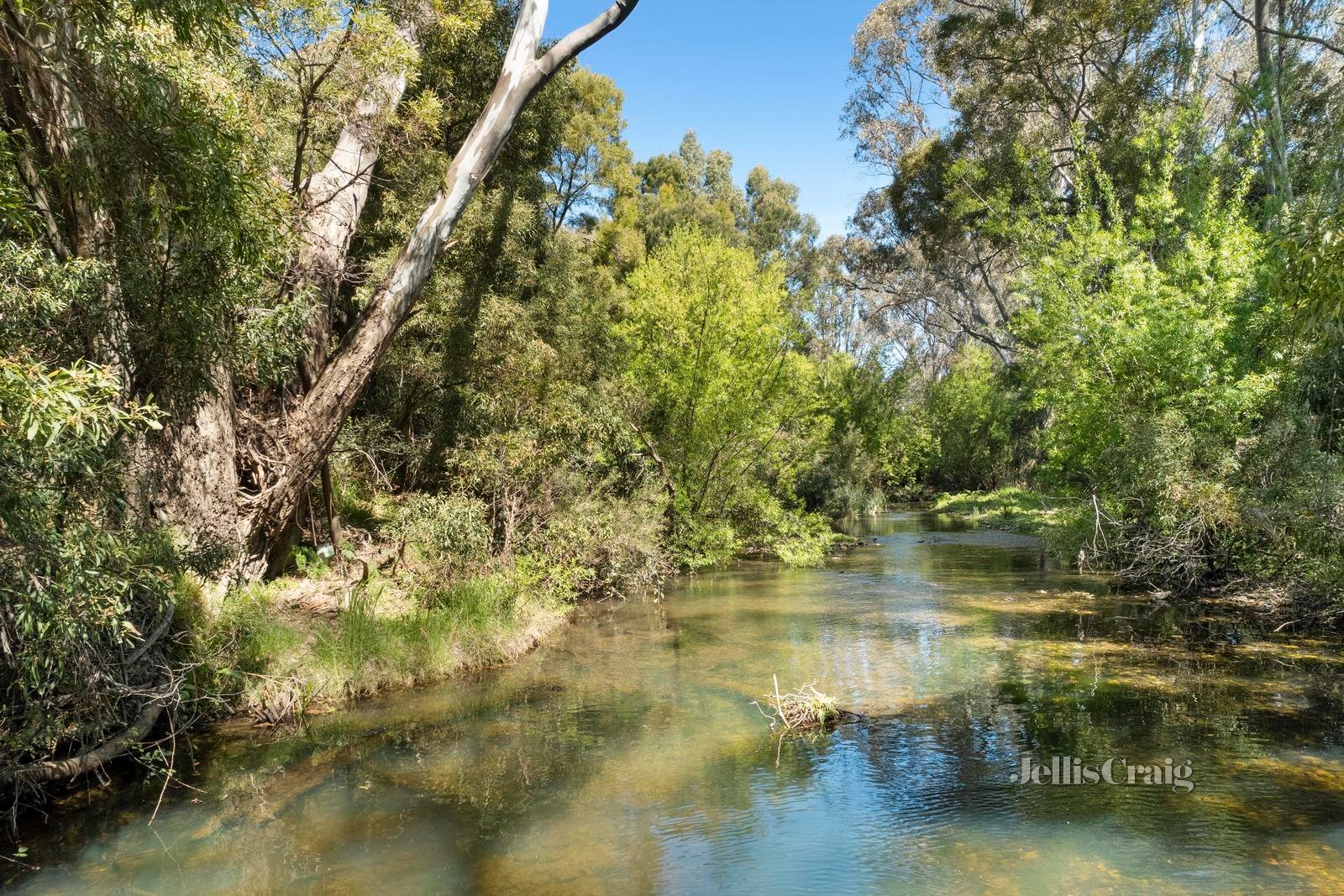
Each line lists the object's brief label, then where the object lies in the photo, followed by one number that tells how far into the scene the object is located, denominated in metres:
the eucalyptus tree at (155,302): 4.86
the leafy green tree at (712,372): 17.61
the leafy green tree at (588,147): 23.02
